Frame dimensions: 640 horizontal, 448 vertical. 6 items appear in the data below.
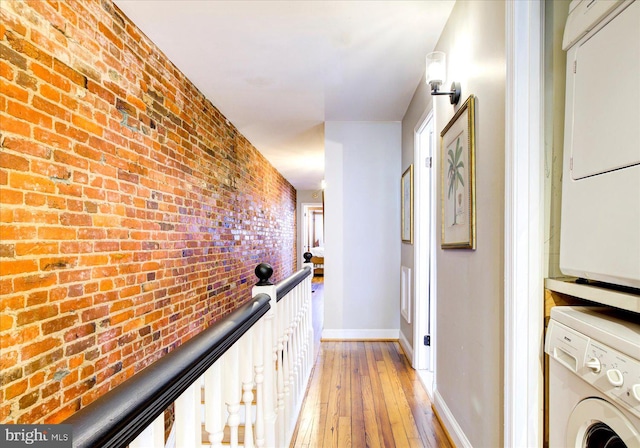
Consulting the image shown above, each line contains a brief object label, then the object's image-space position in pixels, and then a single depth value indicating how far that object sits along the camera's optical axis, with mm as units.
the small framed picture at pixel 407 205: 3182
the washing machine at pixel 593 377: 747
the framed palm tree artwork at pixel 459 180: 1634
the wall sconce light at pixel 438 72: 1865
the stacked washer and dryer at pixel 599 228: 785
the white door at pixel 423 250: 2906
